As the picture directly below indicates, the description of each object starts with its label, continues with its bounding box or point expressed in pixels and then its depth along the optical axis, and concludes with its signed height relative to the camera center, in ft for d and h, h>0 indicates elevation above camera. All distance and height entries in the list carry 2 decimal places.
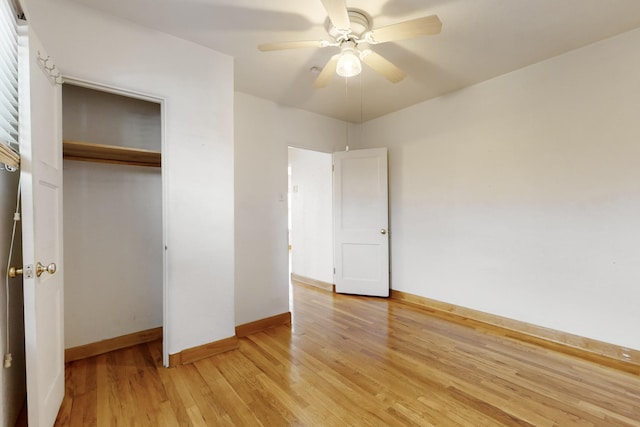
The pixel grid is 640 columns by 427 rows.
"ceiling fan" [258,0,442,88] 5.03 +3.56
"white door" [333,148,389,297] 12.72 -0.52
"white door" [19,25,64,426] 4.16 -0.30
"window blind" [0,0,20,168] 3.93 +2.05
